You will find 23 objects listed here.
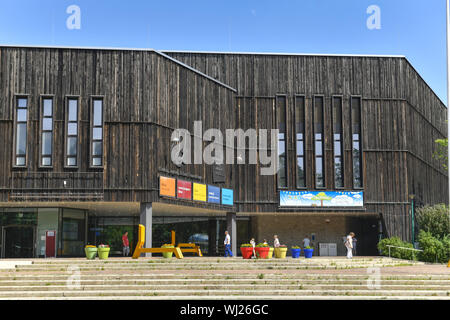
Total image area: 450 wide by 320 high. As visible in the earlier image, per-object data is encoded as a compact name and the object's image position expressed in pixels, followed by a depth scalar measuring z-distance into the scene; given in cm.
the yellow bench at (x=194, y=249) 3338
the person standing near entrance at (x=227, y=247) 3550
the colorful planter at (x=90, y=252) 2911
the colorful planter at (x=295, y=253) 3275
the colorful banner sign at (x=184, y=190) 3497
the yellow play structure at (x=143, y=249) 2933
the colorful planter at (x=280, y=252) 3084
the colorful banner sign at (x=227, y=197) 3969
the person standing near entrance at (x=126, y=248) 3788
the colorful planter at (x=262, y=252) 3003
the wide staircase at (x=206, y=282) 2061
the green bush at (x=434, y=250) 3575
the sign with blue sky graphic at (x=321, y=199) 4175
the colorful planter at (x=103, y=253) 2919
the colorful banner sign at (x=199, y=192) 3647
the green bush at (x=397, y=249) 3712
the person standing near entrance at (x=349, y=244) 3453
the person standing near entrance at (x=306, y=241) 4216
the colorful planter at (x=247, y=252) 3045
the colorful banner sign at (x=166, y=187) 3359
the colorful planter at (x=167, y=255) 2974
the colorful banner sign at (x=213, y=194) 3801
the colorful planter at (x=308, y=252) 3403
